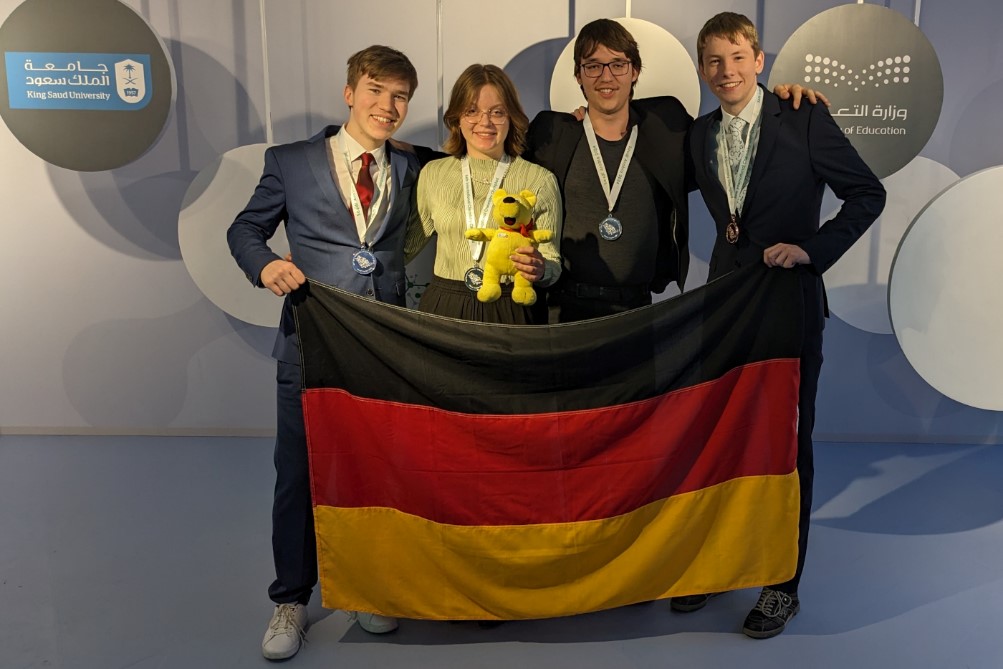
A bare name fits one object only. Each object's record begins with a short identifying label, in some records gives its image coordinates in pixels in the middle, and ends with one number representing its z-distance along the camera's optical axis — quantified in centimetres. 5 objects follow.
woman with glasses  249
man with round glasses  265
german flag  242
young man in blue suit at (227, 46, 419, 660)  250
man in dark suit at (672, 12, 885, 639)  253
